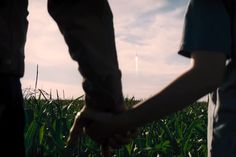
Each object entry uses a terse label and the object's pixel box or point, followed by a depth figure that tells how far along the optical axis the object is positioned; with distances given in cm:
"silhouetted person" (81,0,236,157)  180
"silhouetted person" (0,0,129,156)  227
